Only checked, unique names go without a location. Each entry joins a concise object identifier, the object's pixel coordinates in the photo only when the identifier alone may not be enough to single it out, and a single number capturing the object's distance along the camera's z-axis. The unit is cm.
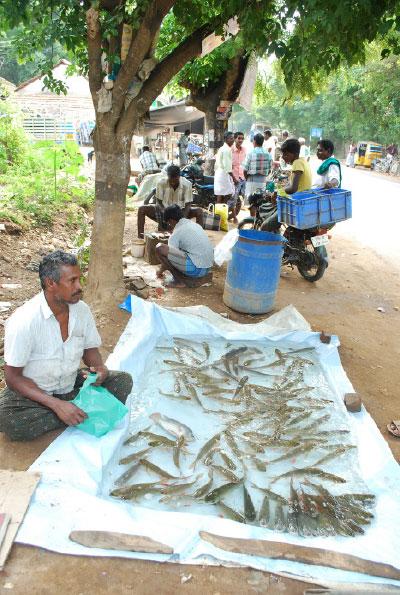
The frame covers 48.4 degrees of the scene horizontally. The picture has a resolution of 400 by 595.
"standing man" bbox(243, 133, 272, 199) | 988
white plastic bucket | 738
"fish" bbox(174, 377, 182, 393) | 396
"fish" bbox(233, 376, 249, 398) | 401
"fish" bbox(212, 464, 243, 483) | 301
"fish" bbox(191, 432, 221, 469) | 318
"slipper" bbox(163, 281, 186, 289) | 635
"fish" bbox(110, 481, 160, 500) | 277
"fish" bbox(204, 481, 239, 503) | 282
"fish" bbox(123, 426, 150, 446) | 326
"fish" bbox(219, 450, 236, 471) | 312
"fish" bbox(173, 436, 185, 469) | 315
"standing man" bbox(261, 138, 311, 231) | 646
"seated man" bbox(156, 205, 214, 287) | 614
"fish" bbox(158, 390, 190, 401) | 384
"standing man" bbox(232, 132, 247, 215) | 1073
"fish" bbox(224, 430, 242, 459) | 326
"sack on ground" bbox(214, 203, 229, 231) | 972
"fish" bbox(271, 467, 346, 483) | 308
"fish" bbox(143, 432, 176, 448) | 329
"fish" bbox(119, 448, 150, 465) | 306
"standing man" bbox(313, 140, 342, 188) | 648
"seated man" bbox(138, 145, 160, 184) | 1316
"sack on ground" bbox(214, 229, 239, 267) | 691
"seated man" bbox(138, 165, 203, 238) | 745
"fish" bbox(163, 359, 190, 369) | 439
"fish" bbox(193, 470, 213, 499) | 285
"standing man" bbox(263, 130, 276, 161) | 1420
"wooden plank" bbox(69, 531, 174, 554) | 225
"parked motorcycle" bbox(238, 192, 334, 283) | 662
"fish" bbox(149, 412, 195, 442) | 340
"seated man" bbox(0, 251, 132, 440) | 274
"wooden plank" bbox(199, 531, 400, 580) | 223
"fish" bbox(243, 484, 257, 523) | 274
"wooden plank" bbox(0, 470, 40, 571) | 224
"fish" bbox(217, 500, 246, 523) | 270
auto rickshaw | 2980
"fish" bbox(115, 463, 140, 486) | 290
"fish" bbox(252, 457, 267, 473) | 312
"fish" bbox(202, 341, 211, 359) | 466
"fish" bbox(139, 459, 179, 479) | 299
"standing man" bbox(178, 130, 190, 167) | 1470
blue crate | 579
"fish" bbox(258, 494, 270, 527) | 271
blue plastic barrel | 546
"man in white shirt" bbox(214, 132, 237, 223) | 977
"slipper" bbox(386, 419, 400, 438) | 364
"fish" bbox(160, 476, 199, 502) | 286
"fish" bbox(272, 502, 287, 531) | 266
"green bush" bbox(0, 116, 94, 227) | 839
